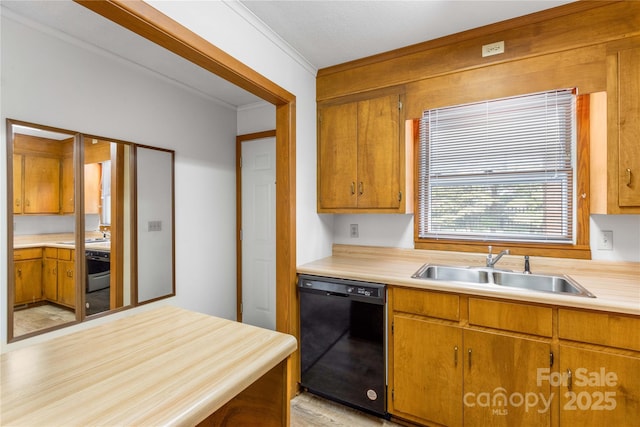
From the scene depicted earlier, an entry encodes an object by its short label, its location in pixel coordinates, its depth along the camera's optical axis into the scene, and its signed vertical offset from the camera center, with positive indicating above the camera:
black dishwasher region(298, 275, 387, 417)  1.98 -0.88
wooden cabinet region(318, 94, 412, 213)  2.34 +0.44
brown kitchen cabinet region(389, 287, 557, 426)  1.60 -0.84
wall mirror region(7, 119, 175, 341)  1.96 -0.10
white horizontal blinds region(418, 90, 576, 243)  2.09 +0.32
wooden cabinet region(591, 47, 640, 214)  1.70 +0.45
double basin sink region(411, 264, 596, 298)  1.91 -0.45
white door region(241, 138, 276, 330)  3.35 -0.21
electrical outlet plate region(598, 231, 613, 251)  1.97 -0.19
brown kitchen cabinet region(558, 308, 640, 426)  1.42 -0.75
